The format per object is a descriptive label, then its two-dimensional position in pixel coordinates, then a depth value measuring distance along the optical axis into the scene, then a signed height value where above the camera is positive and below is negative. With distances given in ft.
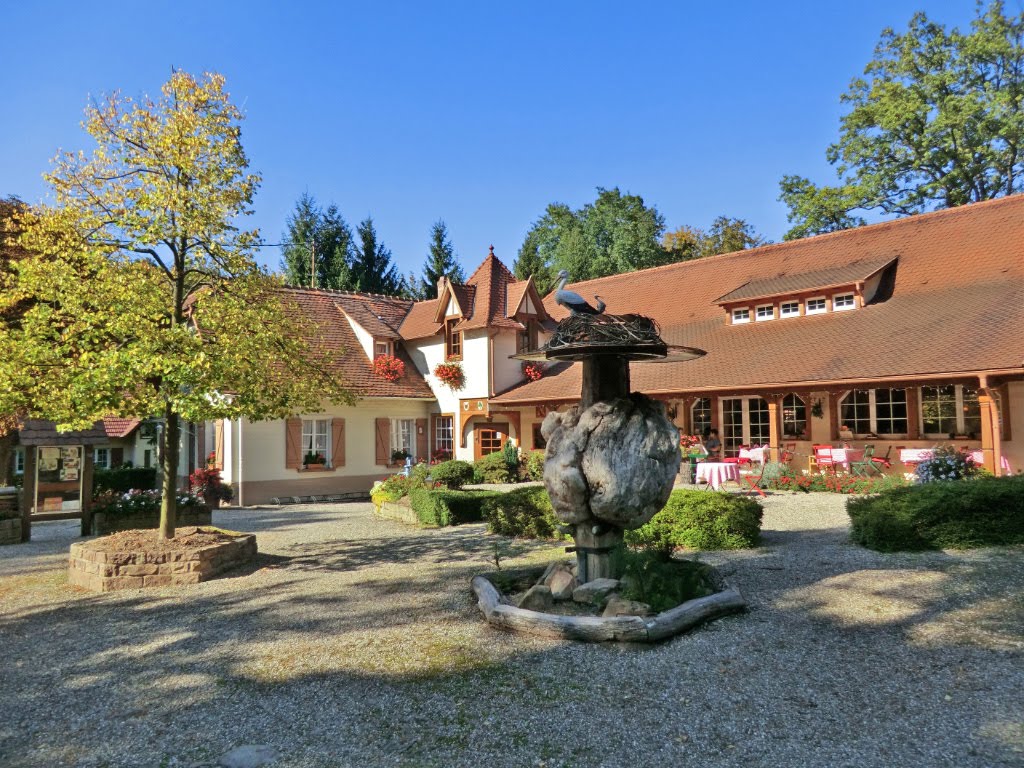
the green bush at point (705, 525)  29.89 -3.98
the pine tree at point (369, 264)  128.26 +34.56
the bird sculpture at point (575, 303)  21.29 +4.35
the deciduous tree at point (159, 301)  25.45 +6.07
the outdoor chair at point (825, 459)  49.90 -1.87
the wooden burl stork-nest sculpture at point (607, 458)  19.67 -0.59
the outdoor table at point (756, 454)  52.70 -1.47
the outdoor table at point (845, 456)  49.19 -1.65
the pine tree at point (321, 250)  127.03 +37.91
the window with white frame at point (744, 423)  59.47 +1.09
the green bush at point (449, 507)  42.09 -4.15
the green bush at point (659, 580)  19.31 -4.35
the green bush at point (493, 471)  62.85 -2.88
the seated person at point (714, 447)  56.44 -0.93
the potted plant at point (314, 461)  63.26 -1.66
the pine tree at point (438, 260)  129.98 +35.35
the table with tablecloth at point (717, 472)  44.14 -2.40
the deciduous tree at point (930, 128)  82.02 +38.85
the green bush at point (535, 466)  63.21 -2.49
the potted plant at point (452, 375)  70.38 +6.99
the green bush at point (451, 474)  50.01 -2.48
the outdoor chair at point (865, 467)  48.83 -2.50
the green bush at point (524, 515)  34.86 -4.03
